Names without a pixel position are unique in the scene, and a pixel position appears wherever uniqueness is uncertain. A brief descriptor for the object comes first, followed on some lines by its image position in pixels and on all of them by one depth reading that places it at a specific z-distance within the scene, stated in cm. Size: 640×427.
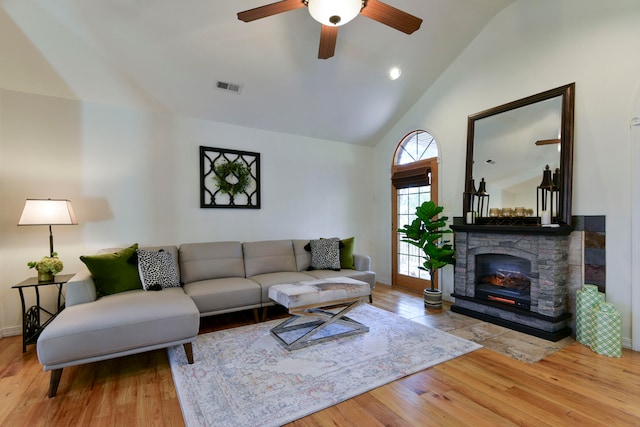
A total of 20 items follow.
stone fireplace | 305
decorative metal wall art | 418
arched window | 464
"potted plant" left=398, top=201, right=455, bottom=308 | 397
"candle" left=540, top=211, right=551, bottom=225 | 317
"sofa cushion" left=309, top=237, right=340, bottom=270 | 430
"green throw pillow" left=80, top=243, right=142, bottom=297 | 289
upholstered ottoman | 280
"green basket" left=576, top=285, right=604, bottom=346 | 280
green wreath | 423
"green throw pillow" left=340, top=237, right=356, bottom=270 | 439
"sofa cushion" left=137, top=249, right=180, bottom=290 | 314
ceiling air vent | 381
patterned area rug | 192
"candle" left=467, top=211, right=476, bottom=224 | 386
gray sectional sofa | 210
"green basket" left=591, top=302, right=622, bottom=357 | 261
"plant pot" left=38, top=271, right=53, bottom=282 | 289
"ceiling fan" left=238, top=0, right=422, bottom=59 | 212
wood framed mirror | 311
